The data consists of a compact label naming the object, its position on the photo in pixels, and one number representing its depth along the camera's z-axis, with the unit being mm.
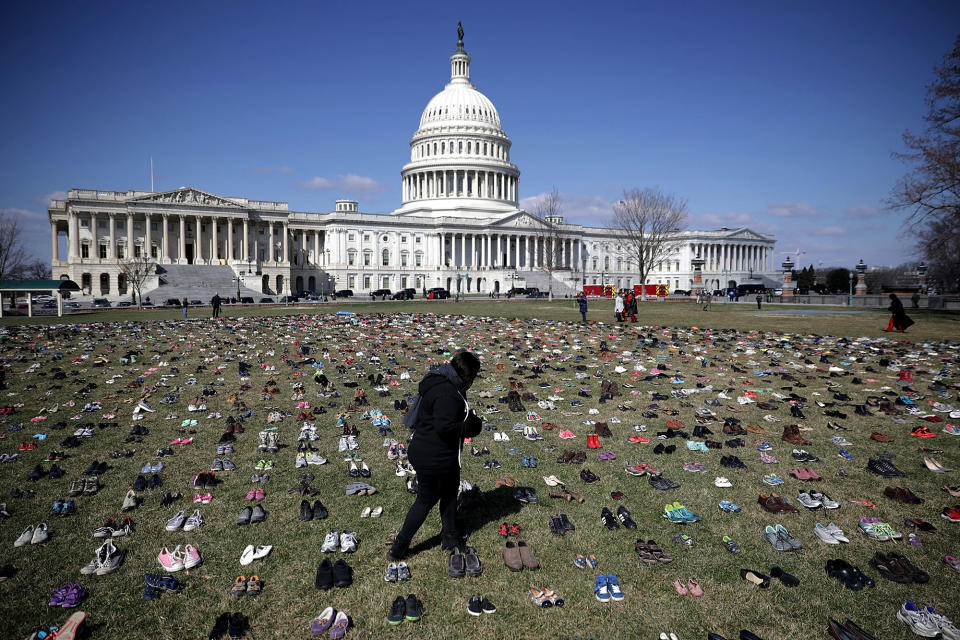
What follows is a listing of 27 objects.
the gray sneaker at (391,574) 5117
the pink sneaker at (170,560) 5297
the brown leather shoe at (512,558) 5293
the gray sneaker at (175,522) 6117
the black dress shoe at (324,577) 4996
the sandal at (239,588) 4941
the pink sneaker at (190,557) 5336
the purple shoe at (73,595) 4703
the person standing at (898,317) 23062
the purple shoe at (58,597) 4703
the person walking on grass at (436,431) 5363
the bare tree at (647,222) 69875
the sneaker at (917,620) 4266
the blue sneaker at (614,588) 4812
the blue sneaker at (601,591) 4820
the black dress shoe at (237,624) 4379
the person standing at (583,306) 28672
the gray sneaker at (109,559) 5242
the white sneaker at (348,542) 5626
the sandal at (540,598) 4730
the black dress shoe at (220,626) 4395
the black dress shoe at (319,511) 6395
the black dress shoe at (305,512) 6348
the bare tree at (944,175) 27703
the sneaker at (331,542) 5656
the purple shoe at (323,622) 4434
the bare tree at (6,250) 66450
